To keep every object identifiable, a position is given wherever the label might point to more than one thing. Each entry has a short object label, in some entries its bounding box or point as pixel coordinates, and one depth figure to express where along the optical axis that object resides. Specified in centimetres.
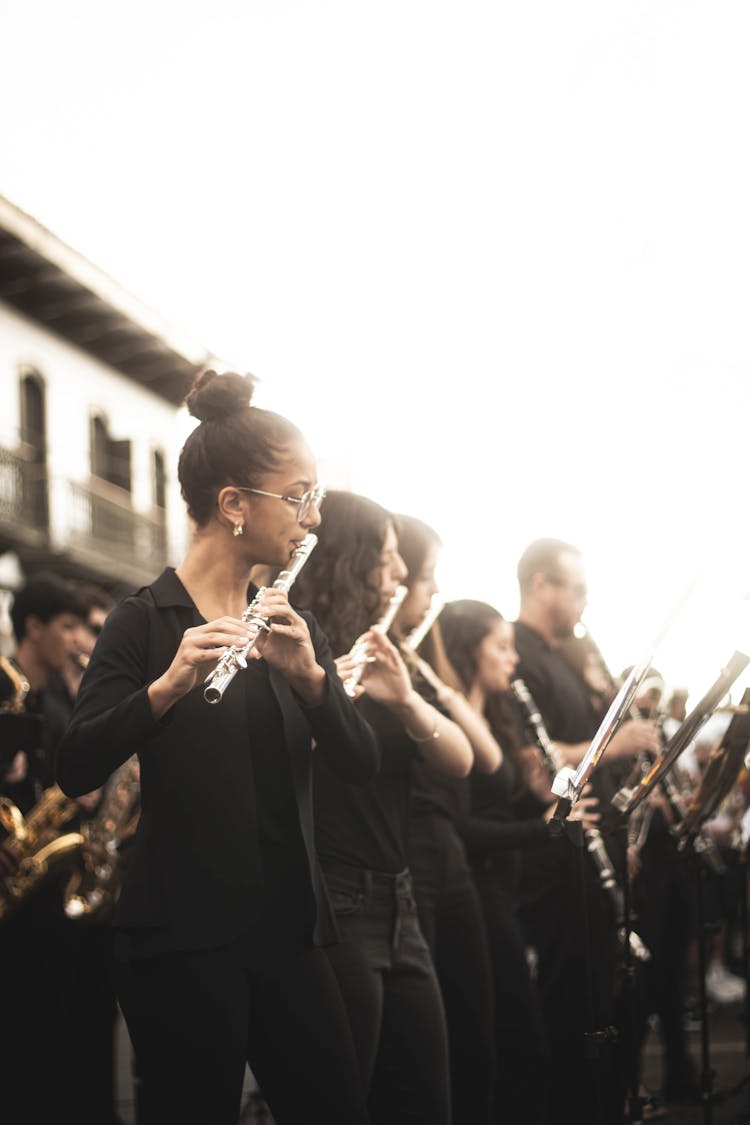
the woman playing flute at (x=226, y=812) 310
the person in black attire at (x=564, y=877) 587
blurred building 2555
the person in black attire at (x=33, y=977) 594
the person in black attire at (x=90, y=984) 645
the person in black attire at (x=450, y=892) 488
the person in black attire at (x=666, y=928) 746
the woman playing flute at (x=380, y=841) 392
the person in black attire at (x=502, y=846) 551
